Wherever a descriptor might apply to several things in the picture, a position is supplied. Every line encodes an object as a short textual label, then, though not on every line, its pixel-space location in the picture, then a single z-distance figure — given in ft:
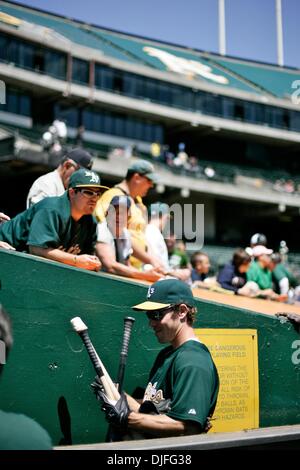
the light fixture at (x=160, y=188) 97.15
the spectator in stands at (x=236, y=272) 22.61
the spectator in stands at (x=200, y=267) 25.13
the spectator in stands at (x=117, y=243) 14.47
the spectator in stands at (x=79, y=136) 92.06
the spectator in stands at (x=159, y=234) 18.34
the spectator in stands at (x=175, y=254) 25.41
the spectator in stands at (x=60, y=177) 14.83
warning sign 11.58
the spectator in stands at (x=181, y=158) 104.27
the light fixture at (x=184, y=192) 101.96
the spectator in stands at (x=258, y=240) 25.04
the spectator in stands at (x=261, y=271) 23.25
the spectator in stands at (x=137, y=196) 16.55
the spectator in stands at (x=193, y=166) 105.09
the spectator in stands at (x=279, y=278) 26.63
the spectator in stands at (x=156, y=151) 105.87
